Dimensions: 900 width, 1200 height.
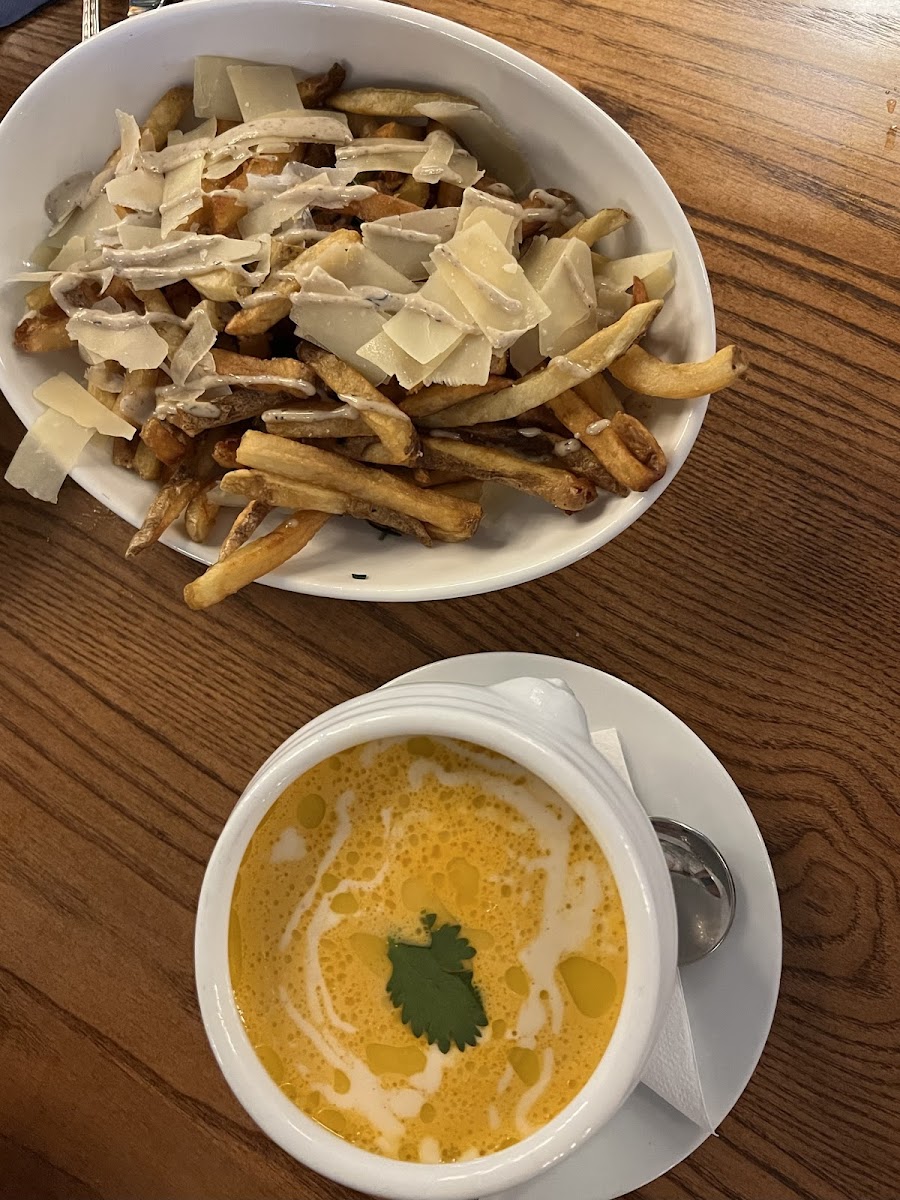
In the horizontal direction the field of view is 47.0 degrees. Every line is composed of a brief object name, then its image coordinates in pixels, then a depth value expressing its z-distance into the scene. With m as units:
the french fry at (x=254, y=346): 0.32
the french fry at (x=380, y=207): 0.31
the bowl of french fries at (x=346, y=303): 0.30
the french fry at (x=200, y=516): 0.33
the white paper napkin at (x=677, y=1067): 0.31
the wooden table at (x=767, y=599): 0.34
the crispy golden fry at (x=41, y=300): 0.33
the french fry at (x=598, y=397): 0.31
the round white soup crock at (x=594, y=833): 0.25
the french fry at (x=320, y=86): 0.33
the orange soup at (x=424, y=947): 0.27
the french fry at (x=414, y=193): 0.32
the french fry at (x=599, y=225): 0.31
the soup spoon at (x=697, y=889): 0.33
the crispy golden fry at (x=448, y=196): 0.32
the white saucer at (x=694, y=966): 0.32
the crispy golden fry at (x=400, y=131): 0.32
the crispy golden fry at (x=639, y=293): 0.31
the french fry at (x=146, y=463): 0.33
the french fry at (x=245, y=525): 0.31
